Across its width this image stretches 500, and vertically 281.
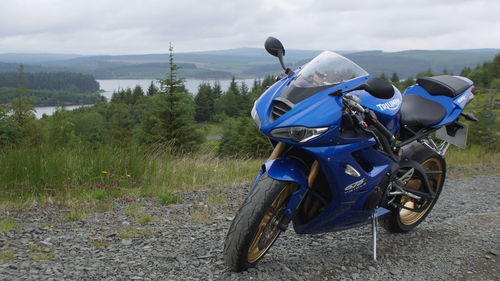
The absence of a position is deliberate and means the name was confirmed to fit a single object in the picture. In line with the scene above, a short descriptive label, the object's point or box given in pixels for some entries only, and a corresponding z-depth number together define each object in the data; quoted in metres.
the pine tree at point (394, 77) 102.94
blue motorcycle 3.25
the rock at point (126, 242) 4.24
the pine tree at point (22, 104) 26.94
